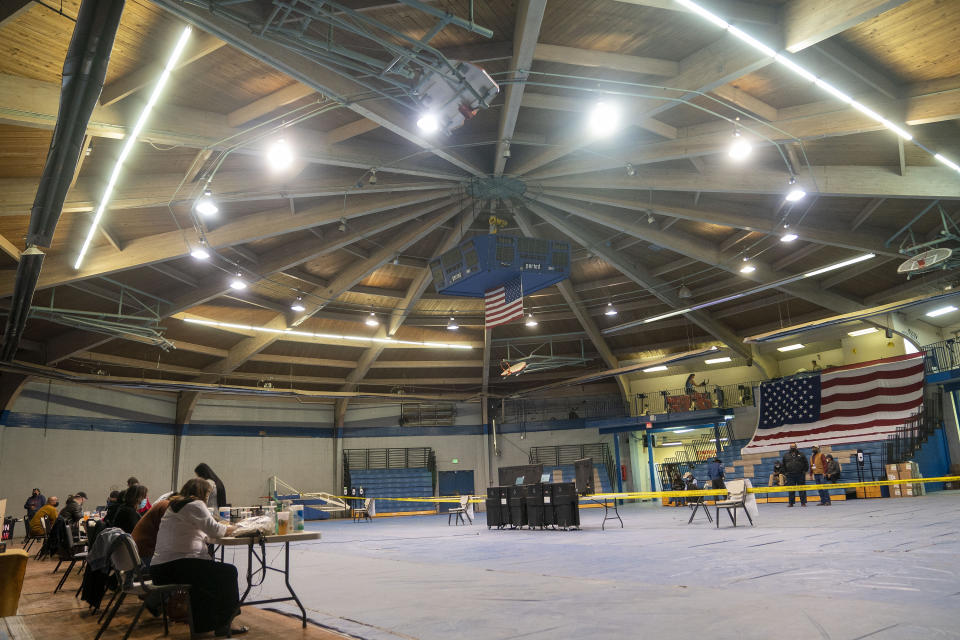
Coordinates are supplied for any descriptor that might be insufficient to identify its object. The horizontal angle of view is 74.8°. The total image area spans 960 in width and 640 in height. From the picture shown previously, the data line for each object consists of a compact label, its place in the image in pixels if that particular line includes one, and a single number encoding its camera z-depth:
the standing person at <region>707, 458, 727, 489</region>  21.19
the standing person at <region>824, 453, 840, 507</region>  20.15
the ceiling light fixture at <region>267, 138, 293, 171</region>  11.16
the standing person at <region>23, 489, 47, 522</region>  20.58
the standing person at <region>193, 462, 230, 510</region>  8.48
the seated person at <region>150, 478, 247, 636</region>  5.46
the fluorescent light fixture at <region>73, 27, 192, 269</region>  8.66
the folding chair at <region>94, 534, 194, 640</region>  5.54
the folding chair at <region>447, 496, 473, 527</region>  21.59
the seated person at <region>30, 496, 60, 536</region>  15.86
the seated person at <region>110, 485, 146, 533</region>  8.00
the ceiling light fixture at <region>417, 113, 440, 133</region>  9.08
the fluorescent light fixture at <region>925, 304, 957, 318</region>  24.42
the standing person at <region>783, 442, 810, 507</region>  19.23
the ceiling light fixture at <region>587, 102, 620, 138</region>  11.03
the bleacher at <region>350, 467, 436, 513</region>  32.03
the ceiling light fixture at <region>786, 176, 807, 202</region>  12.87
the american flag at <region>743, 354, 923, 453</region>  23.81
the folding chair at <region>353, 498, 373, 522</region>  28.69
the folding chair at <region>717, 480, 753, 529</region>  13.23
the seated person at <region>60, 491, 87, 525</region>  13.40
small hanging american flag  14.91
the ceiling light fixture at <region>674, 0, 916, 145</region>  8.30
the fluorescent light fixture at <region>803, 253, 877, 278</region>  17.47
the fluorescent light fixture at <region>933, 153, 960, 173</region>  11.74
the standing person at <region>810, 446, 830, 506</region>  20.23
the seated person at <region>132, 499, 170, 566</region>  6.79
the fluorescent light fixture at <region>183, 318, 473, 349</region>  22.49
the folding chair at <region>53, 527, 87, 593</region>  8.57
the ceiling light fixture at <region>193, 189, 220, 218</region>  12.02
